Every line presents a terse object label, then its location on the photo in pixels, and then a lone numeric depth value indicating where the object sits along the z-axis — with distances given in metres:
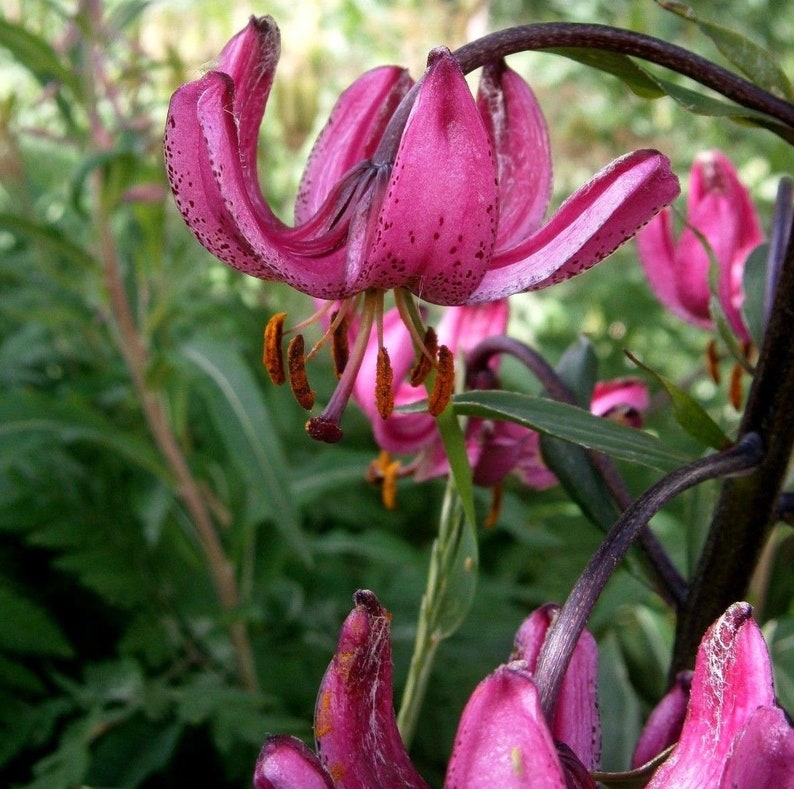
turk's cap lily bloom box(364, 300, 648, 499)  0.19
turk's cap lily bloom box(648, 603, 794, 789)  0.11
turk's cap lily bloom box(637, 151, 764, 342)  0.21
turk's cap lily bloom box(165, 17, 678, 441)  0.13
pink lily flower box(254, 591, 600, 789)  0.12
